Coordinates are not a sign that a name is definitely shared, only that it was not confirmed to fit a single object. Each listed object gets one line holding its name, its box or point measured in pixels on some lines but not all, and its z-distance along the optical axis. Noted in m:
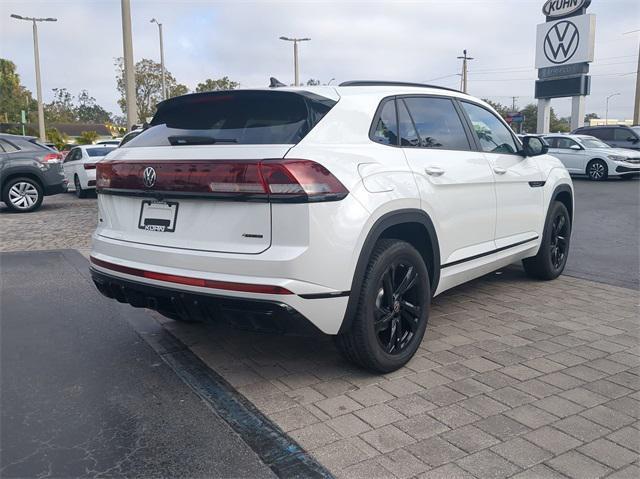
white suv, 3.30
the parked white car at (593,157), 19.28
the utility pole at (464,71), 60.34
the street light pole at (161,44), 34.65
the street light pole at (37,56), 34.69
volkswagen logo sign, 30.62
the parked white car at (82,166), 16.22
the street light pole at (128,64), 16.59
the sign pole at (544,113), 32.81
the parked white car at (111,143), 19.41
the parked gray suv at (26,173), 13.03
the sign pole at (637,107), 34.92
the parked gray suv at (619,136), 22.06
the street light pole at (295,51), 41.42
